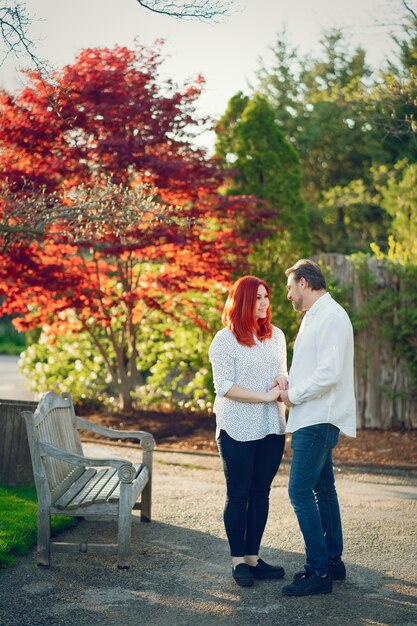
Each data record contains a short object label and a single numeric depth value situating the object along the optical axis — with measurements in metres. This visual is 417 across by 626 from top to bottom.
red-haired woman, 5.44
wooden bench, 5.85
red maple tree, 10.74
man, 5.21
